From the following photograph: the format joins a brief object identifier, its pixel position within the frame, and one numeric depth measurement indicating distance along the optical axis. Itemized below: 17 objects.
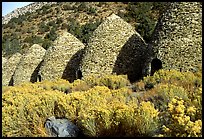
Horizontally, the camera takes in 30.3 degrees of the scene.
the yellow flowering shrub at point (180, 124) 4.58
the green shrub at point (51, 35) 43.23
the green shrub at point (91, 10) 48.24
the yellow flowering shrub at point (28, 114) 6.79
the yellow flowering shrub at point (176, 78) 9.69
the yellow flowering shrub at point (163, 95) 7.28
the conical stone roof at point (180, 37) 12.22
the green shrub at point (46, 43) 38.14
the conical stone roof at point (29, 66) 20.78
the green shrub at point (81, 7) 51.03
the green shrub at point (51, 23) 48.49
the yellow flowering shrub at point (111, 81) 12.91
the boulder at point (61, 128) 6.27
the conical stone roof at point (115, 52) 15.11
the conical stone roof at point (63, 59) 17.97
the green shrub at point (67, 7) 53.77
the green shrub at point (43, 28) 48.06
